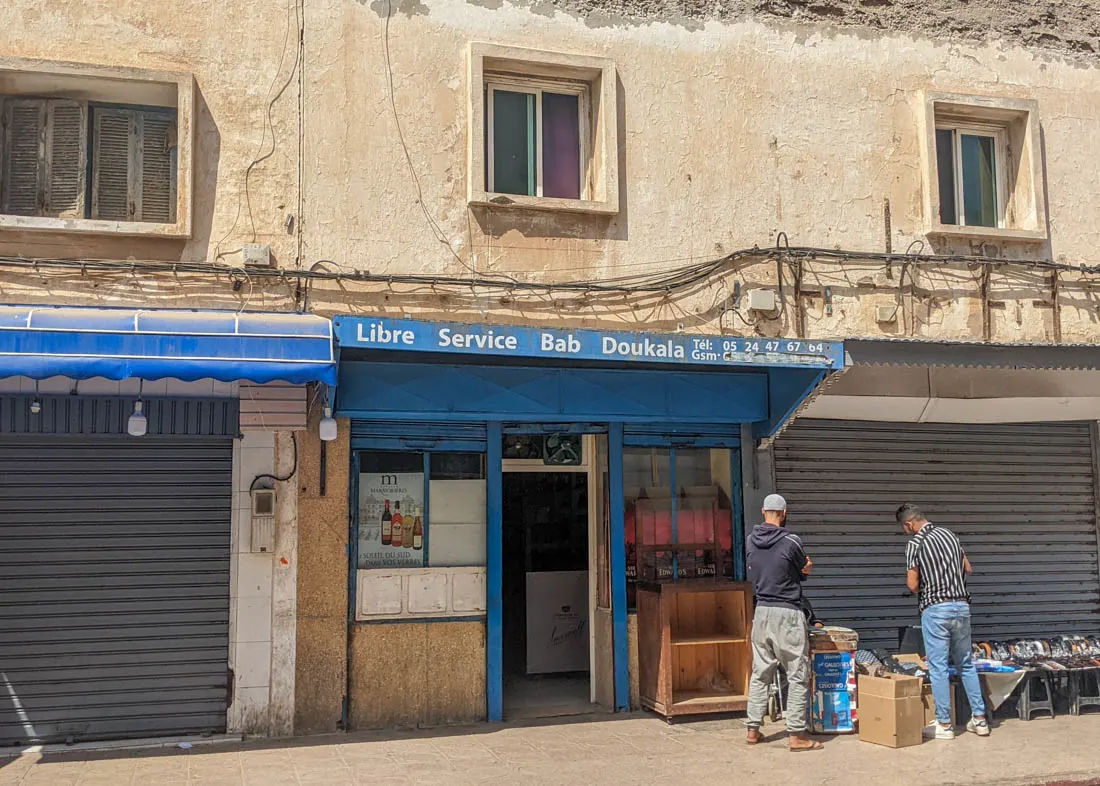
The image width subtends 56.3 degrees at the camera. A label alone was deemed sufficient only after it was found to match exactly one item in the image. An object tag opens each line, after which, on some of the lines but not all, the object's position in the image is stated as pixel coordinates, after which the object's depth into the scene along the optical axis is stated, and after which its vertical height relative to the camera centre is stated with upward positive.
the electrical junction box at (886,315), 10.02 +1.92
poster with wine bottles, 9.05 -0.03
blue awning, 7.02 +1.21
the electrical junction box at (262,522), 8.55 -0.04
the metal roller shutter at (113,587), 8.22 -0.55
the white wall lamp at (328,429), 8.38 +0.71
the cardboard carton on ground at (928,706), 8.76 -1.65
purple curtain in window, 9.70 +3.48
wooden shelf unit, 9.18 -1.22
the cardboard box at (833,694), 8.67 -1.53
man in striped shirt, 8.59 -0.86
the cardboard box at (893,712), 8.24 -1.61
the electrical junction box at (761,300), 9.67 +1.99
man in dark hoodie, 8.11 -0.87
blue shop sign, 7.90 +1.36
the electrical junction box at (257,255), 8.44 +2.15
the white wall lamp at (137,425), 8.09 +0.73
